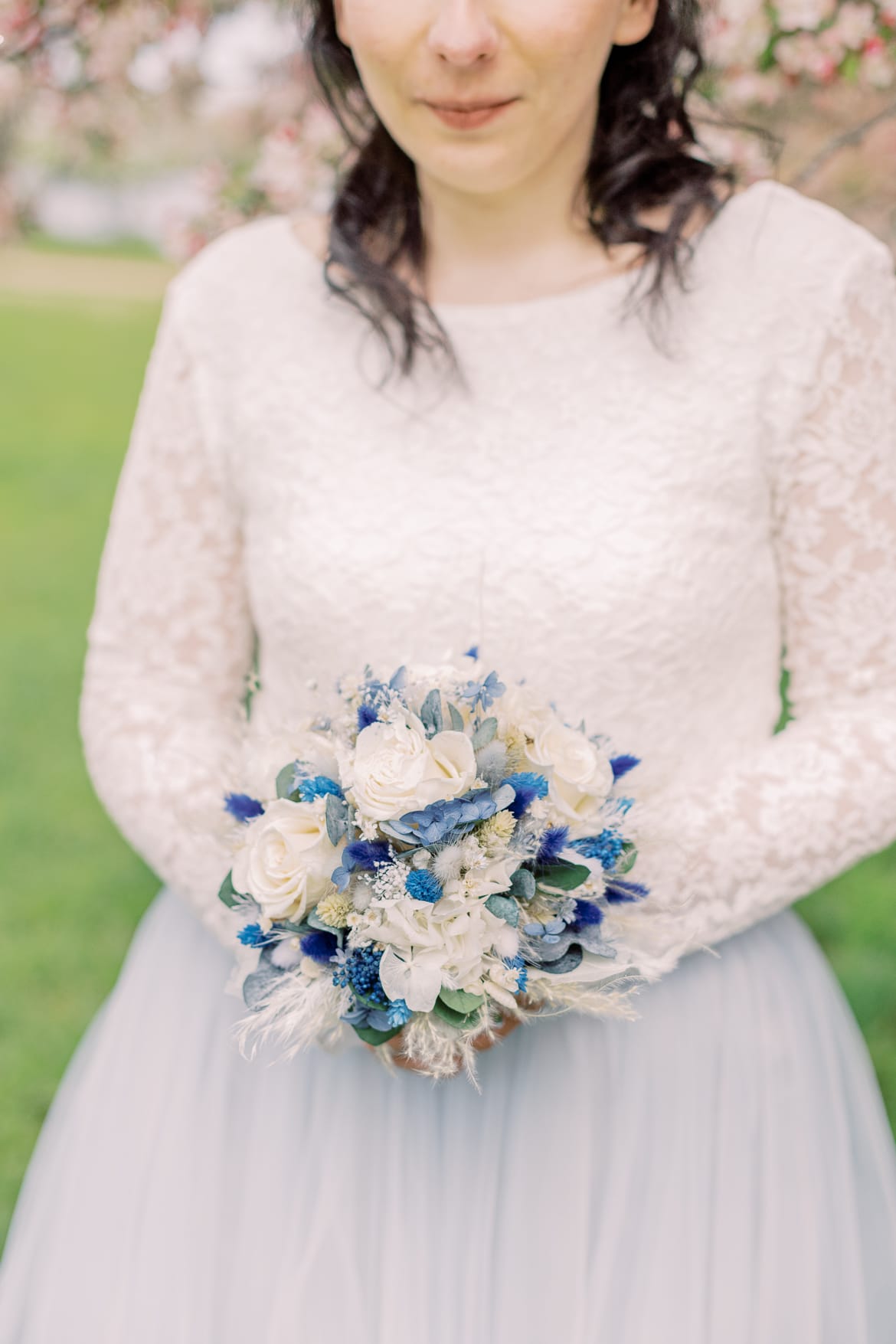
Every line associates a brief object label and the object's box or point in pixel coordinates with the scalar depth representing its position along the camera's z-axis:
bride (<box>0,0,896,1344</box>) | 1.78
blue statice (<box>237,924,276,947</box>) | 1.54
